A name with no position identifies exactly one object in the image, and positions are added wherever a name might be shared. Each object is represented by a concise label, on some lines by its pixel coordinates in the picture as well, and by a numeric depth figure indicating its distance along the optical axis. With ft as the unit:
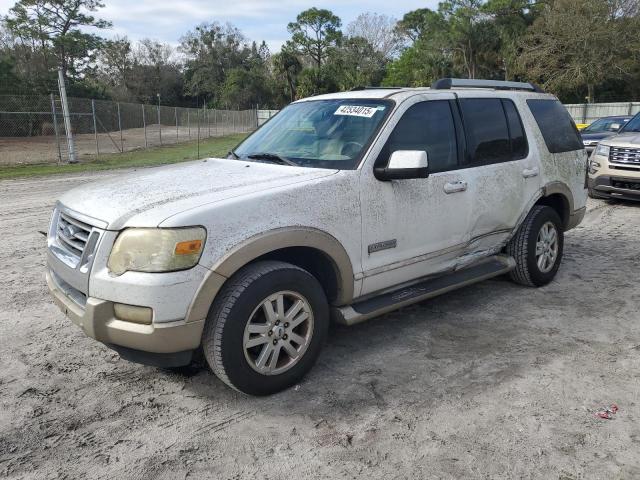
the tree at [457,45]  173.58
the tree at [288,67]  207.82
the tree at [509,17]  163.43
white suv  9.67
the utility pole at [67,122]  59.07
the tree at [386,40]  268.82
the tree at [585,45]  128.98
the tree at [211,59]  249.55
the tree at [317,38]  257.55
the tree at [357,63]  214.69
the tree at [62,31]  157.48
